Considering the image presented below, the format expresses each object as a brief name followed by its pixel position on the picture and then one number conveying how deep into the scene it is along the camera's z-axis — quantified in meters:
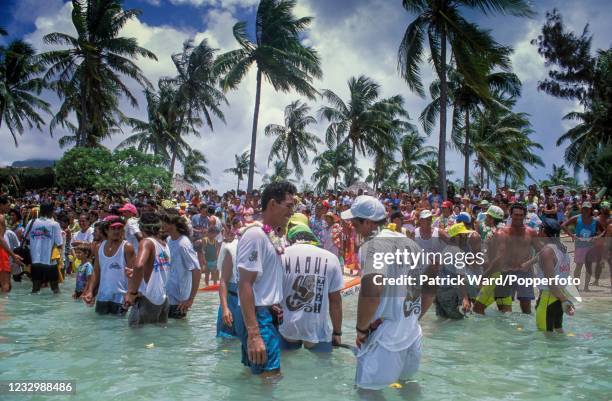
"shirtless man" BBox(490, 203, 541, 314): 7.97
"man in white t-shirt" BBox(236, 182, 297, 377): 3.58
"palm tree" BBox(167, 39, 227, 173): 38.22
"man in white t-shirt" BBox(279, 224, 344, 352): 4.60
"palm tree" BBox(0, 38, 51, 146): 33.44
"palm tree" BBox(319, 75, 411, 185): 39.41
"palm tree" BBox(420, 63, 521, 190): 29.39
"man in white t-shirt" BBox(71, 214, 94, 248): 12.87
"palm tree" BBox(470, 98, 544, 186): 37.59
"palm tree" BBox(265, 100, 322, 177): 47.16
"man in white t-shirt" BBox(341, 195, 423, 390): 3.39
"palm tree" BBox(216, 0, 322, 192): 26.77
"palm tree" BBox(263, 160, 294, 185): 63.28
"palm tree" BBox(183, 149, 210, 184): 66.62
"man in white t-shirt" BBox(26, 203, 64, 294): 9.78
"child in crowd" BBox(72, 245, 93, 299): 8.79
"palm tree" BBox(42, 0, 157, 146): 29.28
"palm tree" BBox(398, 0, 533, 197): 18.98
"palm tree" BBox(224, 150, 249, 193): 78.81
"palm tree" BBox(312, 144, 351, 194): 55.12
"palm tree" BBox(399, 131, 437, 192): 50.22
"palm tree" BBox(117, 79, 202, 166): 43.12
